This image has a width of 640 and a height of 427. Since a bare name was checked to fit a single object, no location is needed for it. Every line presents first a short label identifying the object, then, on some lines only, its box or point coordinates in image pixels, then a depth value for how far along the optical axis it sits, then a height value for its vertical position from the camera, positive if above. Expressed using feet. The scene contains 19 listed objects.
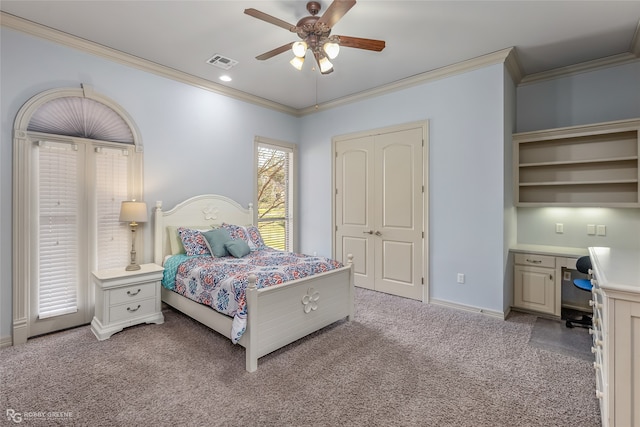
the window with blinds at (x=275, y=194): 16.52 +1.02
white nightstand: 9.40 -2.79
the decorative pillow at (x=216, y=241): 11.62 -1.09
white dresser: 4.56 -2.10
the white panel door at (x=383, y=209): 13.34 +0.16
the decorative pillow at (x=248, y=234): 13.01 -0.95
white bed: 7.88 -2.80
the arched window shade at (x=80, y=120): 9.53 +3.09
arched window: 9.12 +0.43
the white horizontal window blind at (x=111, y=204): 10.64 +0.32
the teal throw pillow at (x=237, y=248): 11.56 -1.35
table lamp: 10.37 -0.01
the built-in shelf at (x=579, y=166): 10.59 +1.76
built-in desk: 10.94 -2.35
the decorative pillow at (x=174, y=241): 12.13 -1.13
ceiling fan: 7.44 +4.55
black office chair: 9.32 -2.34
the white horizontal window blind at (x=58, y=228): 9.51 -0.47
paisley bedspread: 8.17 -1.87
